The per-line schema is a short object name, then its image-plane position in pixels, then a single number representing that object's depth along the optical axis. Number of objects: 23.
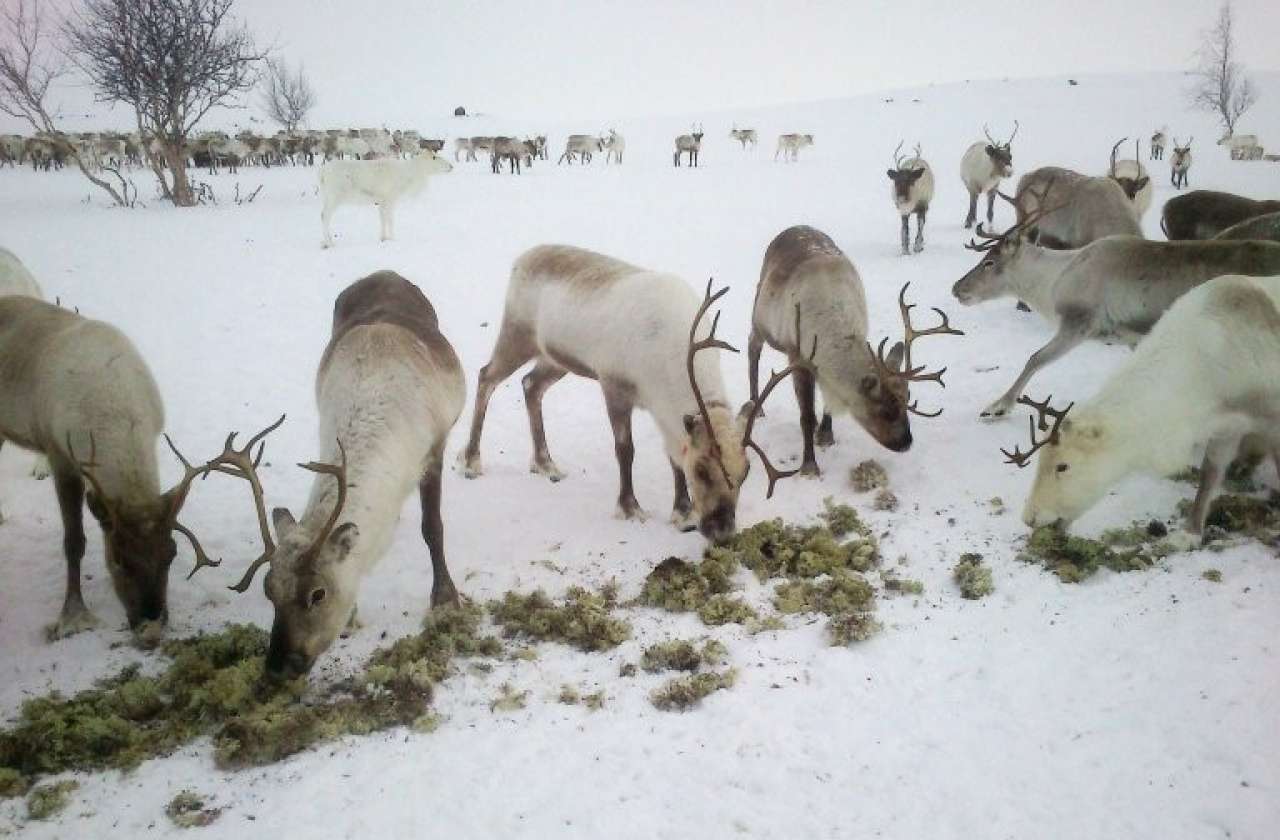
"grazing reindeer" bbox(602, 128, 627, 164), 37.25
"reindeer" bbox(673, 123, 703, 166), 33.22
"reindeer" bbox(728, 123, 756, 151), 40.94
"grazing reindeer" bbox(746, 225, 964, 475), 5.31
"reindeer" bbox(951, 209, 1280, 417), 5.79
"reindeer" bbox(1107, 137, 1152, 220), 12.23
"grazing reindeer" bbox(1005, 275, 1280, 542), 4.16
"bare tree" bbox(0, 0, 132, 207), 19.67
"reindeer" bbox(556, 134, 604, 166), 37.31
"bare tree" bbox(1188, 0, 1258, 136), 38.97
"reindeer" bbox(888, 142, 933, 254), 13.02
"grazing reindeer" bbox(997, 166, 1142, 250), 9.21
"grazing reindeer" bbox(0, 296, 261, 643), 3.86
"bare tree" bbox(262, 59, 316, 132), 47.12
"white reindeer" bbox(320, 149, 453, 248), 14.95
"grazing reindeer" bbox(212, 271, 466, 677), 3.22
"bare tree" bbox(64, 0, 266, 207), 18.41
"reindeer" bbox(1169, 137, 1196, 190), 22.88
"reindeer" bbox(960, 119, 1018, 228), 14.71
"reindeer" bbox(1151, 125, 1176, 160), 29.05
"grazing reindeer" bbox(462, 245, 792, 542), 4.32
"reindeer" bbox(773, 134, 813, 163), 35.56
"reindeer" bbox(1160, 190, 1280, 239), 8.48
